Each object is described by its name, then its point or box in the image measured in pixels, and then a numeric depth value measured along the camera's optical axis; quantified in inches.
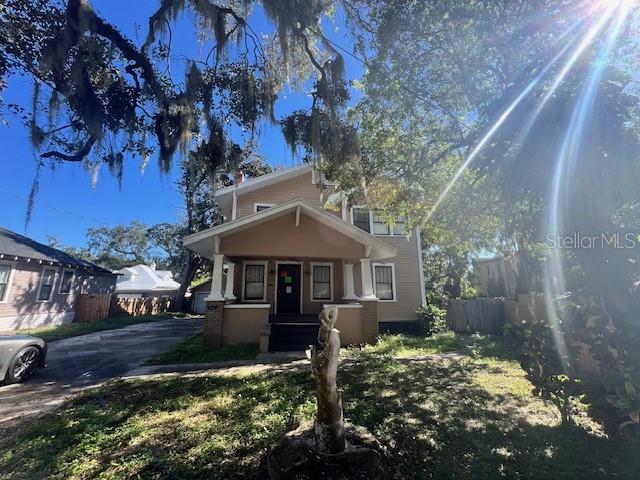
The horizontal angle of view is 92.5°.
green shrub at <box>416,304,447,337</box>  501.0
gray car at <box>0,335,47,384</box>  235.1
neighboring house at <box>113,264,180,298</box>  1290.6
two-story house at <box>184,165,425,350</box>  370.6
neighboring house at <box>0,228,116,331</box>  545.3
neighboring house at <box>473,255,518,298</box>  852.6
